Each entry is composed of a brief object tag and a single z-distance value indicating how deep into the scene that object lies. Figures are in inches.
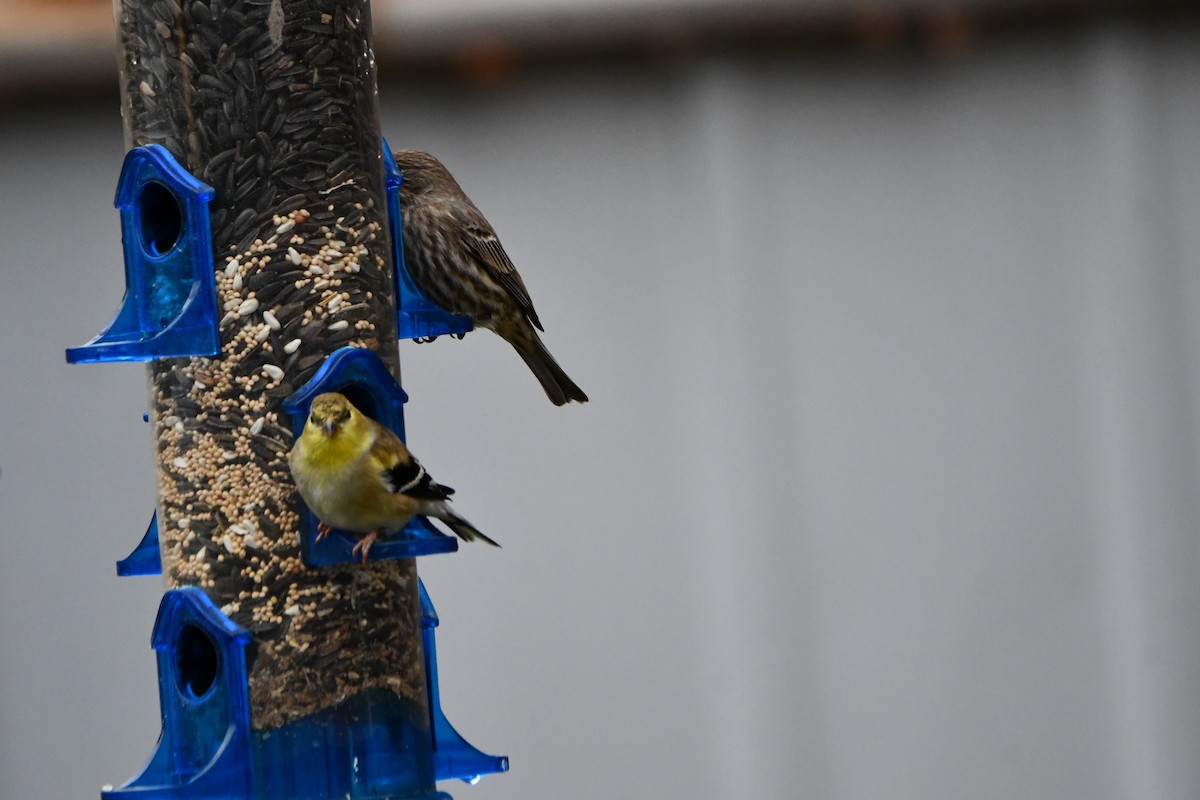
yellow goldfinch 246.1
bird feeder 254.1
